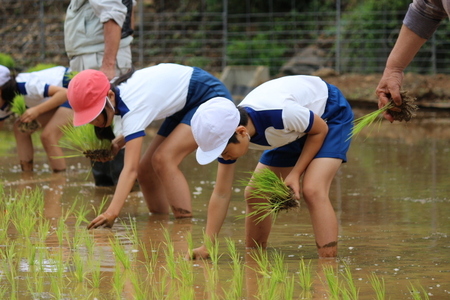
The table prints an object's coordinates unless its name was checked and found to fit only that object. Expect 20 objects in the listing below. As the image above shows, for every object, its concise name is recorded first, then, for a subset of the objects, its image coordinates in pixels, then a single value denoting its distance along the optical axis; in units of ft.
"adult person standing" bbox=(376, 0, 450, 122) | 20.87
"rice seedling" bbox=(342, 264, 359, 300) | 17.72
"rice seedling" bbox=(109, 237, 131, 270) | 21.49
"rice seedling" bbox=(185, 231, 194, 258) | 22.70
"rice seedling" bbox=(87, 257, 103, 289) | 19.91
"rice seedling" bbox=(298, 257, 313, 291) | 19.42
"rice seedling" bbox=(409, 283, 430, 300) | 17.54
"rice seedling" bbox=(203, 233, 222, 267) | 21.27
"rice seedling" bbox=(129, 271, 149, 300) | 18.17
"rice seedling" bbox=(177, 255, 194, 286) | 19.81
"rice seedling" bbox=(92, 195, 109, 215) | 31.89
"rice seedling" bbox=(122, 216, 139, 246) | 23.81
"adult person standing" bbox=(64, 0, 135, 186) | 35.45
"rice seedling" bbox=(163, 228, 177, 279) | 20.24
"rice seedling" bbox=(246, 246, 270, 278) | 19.98
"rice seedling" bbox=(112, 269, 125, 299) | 18.91
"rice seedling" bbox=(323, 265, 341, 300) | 17.73
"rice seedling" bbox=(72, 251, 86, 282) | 20.34
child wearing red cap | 27.30
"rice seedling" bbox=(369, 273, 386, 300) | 17.68
